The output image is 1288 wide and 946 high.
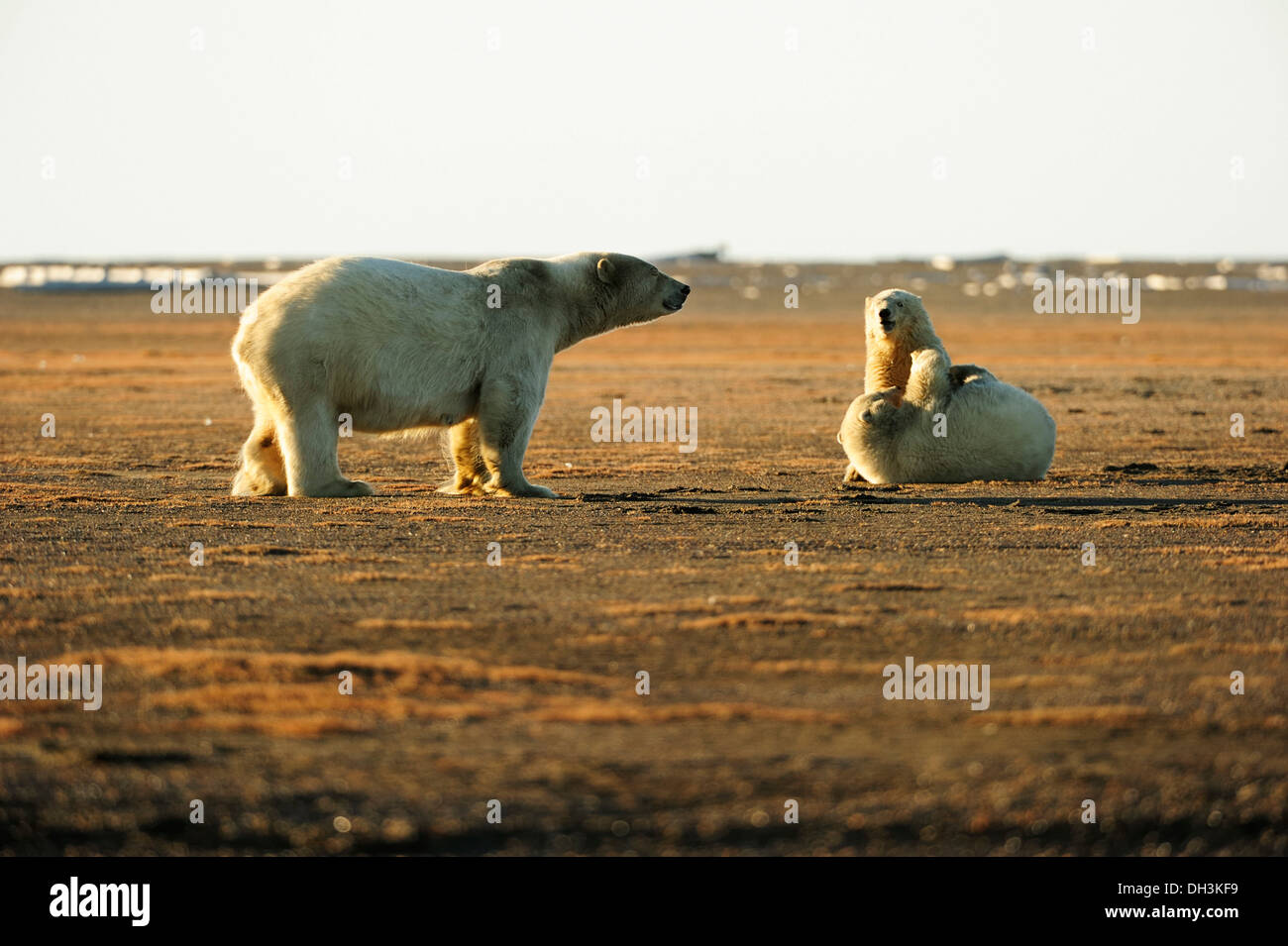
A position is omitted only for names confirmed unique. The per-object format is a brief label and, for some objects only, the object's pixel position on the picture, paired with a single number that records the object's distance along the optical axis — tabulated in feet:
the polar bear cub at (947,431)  47.67
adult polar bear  43.19
